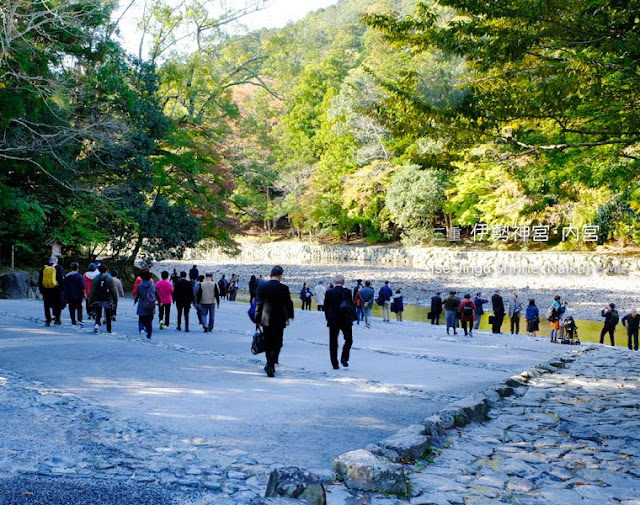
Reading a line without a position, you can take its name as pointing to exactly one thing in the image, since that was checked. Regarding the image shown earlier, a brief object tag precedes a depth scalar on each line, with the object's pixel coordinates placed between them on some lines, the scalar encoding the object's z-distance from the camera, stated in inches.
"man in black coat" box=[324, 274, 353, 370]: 364.8
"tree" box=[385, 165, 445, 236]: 1565.0
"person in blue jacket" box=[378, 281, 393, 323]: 813.2
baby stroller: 716.0
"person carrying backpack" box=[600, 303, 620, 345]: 703.1
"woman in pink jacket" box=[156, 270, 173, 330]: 545.3
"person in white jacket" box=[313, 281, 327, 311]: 825.5
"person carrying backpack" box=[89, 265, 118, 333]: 493.0
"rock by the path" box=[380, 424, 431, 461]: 197.8
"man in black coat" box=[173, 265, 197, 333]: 540.4
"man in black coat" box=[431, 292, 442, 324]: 855.1
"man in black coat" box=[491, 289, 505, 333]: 805.2
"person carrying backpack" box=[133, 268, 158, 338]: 483.5
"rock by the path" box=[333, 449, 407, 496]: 171.0
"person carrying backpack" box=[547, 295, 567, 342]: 714.2
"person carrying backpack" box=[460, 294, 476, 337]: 685.3
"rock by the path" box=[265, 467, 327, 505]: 156.6
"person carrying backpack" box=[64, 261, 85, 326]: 517.6
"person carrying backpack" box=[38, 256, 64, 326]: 501.0
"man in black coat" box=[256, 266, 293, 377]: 329.7
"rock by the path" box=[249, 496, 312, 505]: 145.1
